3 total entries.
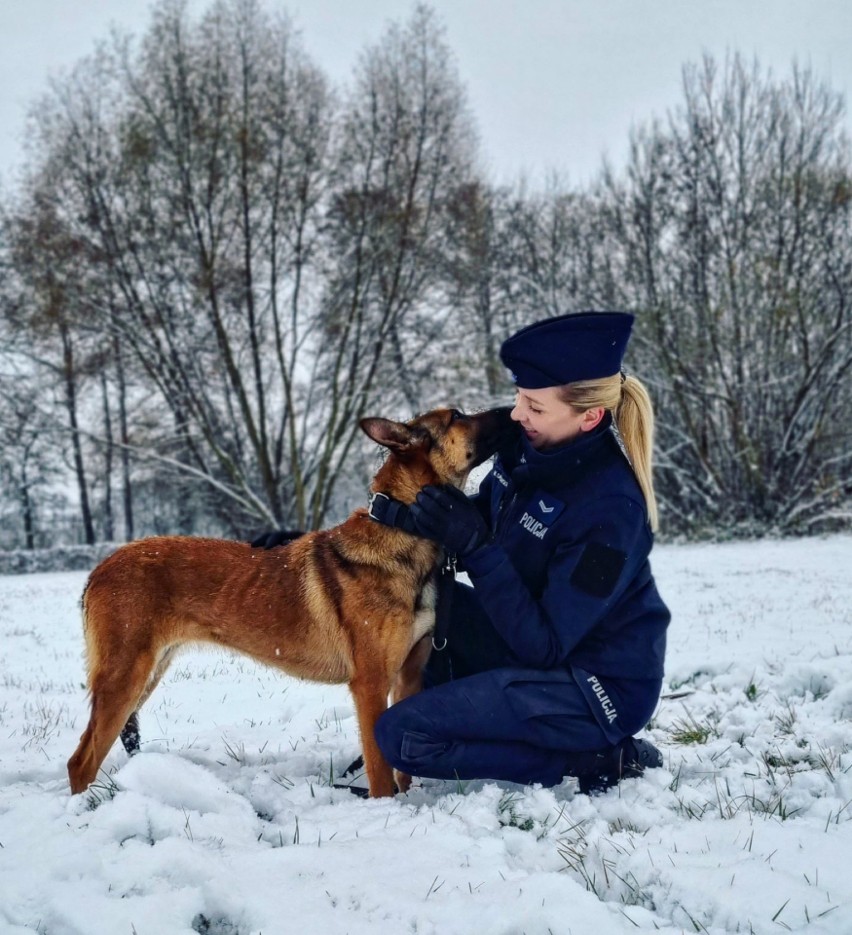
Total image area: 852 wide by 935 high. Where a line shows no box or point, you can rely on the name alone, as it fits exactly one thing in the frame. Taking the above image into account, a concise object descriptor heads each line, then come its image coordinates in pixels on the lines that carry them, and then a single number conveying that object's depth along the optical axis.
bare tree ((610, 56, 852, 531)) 15.83
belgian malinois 3.26
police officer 2.88
